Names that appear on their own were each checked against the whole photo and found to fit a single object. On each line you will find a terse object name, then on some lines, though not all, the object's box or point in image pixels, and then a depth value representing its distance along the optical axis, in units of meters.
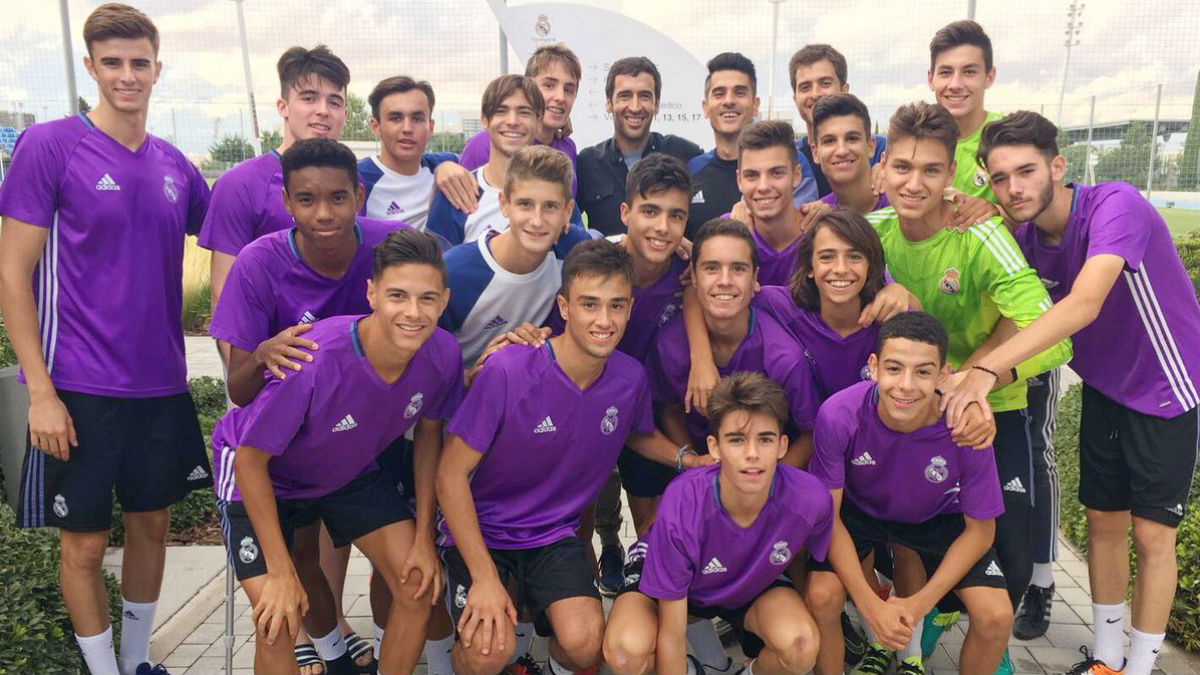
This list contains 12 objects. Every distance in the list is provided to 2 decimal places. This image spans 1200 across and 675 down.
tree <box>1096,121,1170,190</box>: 15.56
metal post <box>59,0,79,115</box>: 14.97
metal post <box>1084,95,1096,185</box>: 15.07
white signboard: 10.09
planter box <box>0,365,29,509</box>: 4.24
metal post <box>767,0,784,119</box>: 11.95
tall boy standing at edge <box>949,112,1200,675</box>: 3.46
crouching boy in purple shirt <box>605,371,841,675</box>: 3.20
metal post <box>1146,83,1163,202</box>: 15.39
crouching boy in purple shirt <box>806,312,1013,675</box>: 3.24
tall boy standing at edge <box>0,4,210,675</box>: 3.44
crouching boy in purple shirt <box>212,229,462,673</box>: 3.15
